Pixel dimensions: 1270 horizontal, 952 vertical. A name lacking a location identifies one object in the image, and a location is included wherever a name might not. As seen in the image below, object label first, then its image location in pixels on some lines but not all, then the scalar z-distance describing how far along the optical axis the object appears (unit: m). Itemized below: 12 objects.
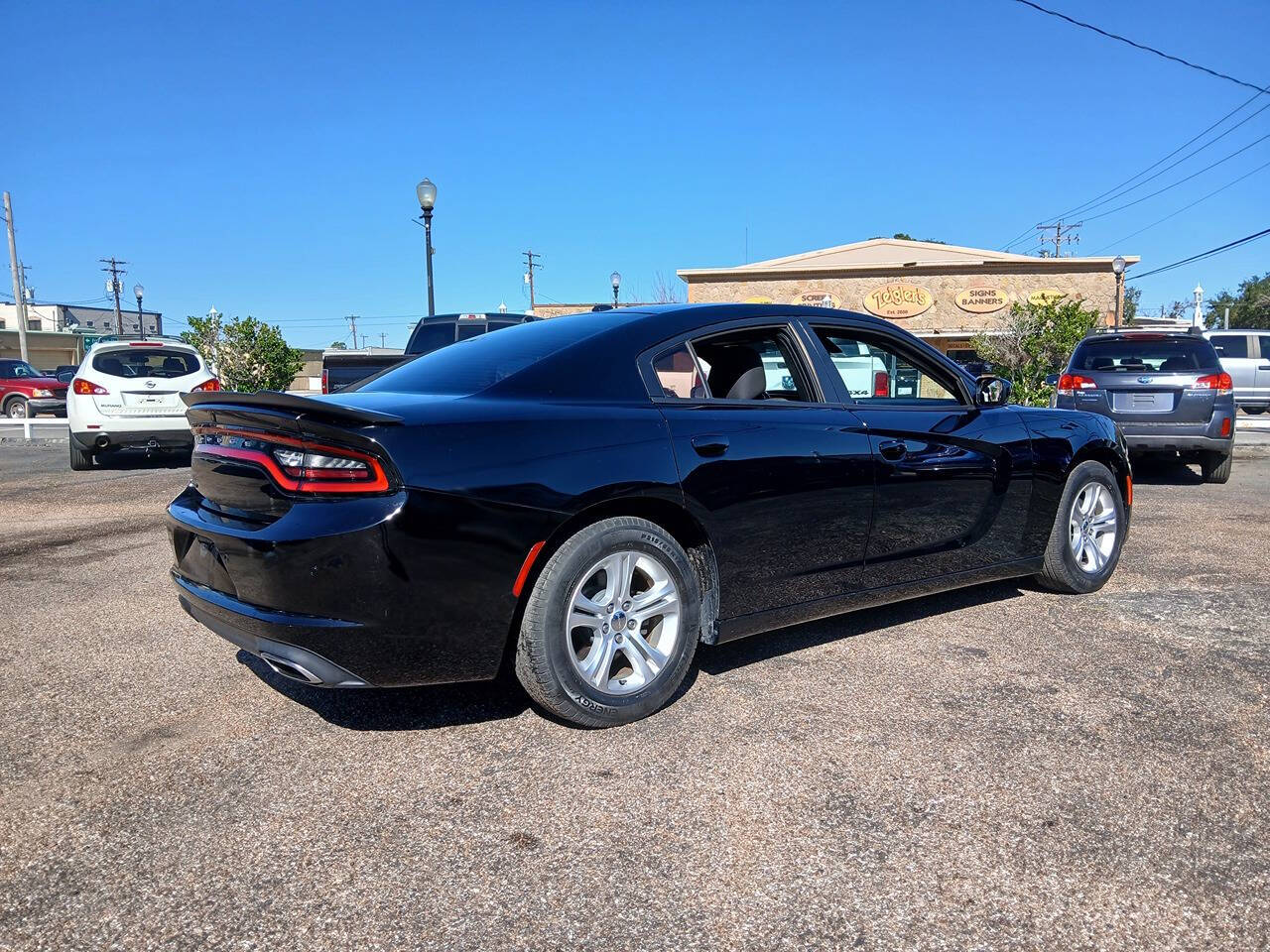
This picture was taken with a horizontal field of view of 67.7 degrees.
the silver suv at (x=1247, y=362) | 21.22
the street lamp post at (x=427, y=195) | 15.35
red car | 25.98
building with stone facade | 29.06
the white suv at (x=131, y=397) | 10.66
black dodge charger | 2.82
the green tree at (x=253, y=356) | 22.81
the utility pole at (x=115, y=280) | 62.70
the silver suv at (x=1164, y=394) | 9.00
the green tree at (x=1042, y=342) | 15.76
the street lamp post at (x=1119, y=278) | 22.64
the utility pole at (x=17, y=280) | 40.38
